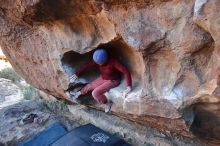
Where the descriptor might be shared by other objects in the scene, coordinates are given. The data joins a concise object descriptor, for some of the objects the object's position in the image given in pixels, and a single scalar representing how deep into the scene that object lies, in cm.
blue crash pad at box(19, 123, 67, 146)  507
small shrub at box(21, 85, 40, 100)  719
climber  373
